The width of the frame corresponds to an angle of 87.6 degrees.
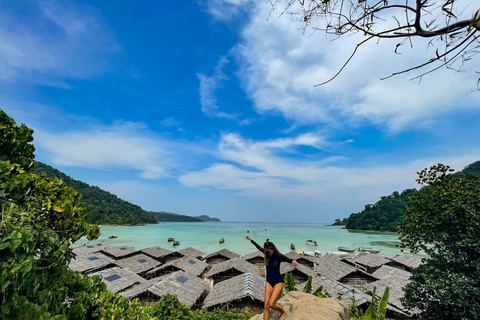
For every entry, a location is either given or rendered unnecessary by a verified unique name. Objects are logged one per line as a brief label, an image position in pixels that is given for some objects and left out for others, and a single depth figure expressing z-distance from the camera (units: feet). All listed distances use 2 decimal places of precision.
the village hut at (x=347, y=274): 52.65
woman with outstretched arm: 12.77
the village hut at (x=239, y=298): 35.09
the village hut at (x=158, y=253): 70.13
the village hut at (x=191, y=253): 75.93
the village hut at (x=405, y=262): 61.84
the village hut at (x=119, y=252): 64.61
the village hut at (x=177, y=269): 54.85
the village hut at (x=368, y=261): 66.33
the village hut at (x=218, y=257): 73.97
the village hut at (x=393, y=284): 34.68
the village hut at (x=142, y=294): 36.45
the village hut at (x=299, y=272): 52.85
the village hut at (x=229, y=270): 54.80
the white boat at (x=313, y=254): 98.90
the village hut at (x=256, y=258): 67.59
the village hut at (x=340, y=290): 34.32
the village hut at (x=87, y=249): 60.21
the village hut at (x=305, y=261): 68.65
